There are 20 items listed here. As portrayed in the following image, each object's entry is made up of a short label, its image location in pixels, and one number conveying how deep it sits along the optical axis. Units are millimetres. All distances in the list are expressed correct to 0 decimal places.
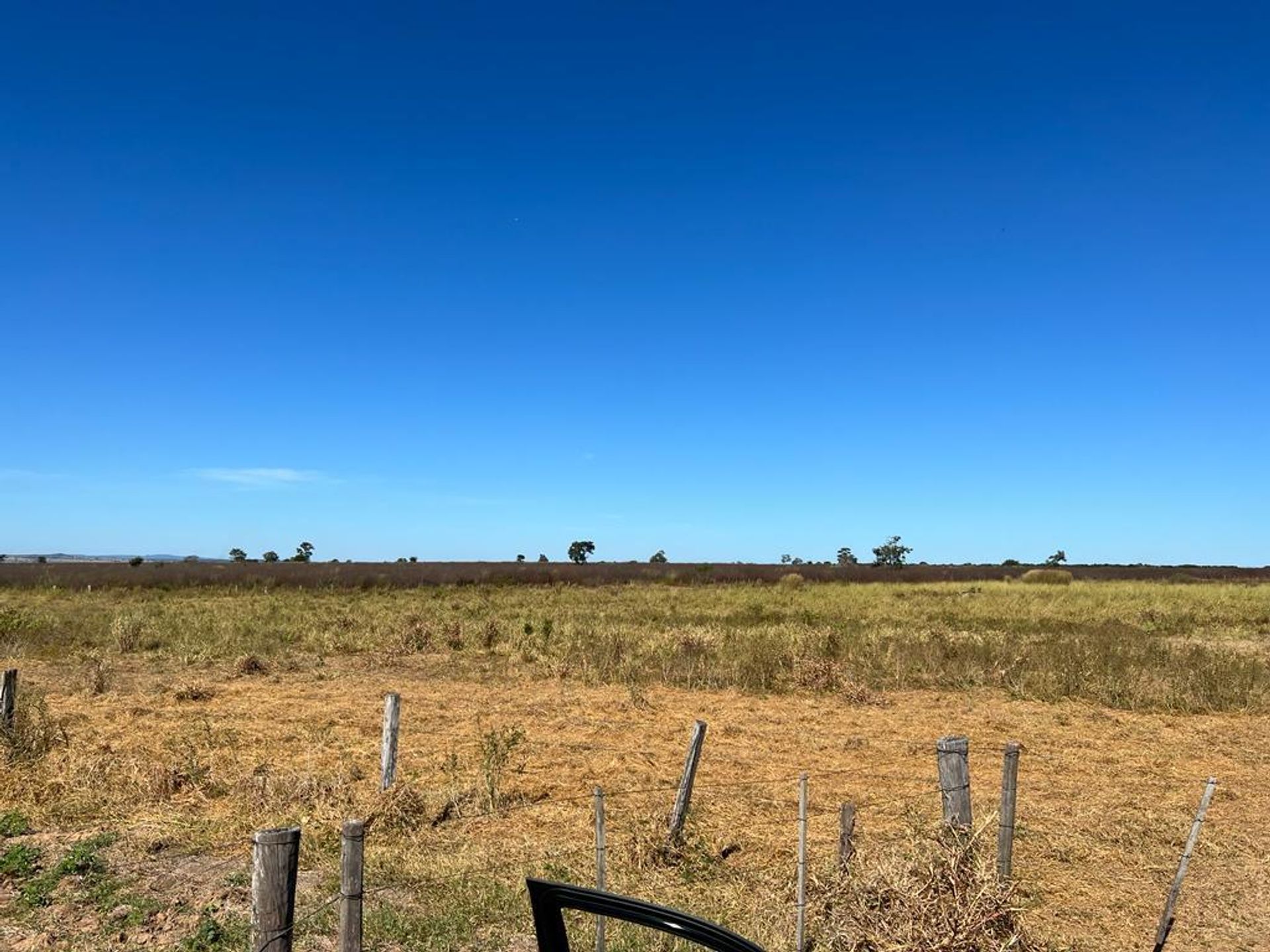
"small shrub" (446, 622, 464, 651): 21038
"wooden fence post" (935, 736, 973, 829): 5570
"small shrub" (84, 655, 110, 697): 14273
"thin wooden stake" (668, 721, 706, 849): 7223
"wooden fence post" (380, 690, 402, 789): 8602
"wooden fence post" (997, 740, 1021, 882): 5766
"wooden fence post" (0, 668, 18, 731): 9641
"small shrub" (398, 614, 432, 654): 20828
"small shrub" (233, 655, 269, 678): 16703
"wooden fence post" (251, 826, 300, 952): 3746
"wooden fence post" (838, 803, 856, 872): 5668
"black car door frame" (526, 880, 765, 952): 2148
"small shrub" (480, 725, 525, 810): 8656
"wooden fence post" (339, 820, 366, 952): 4070
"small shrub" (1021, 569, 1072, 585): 54625
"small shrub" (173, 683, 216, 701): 13773
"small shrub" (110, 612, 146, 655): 19750
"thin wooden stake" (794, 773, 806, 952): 5078
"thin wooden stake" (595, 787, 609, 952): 5477
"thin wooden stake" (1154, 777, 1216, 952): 5312
